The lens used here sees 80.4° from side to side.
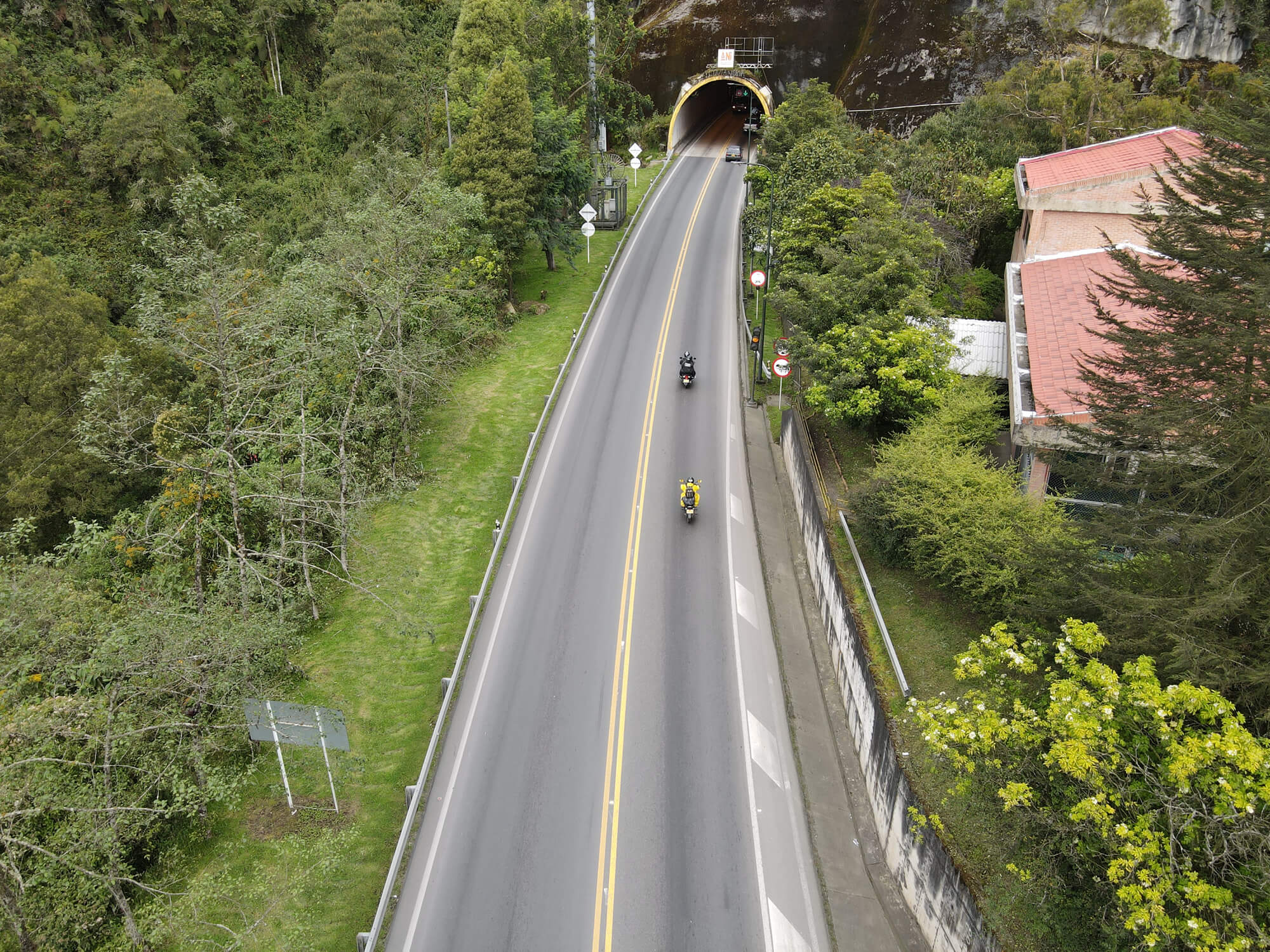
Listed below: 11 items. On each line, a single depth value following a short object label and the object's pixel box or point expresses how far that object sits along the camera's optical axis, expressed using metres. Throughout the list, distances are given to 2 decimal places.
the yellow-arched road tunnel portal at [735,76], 67.56
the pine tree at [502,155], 38.94
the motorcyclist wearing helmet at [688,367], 35.06
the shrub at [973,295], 34.91
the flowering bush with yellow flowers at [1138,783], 10.16
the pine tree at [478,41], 50.62
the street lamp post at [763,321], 33.05
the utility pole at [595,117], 58.97
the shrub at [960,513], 17.94
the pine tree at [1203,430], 12.35
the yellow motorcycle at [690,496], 26.56
